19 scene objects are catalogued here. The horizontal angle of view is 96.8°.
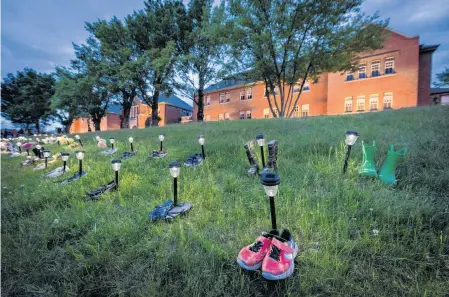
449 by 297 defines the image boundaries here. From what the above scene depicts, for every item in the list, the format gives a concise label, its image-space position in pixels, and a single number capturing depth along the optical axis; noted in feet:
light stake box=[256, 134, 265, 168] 9.78
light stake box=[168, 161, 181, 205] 7.00
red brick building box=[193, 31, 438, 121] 56.95
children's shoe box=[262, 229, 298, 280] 4.00
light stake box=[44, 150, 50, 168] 14.40
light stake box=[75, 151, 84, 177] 11.02
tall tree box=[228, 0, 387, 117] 35.09
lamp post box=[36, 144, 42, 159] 17.98
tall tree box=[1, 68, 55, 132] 82.89
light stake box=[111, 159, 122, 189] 8.99
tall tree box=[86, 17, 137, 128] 50.85
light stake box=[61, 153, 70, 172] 11.80
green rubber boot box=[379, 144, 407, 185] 7.96
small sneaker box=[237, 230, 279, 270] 4.34
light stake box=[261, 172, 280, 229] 4.27
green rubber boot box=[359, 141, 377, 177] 8.38
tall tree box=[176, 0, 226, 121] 52.26
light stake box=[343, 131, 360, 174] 8.36
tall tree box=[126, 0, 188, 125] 54.44
